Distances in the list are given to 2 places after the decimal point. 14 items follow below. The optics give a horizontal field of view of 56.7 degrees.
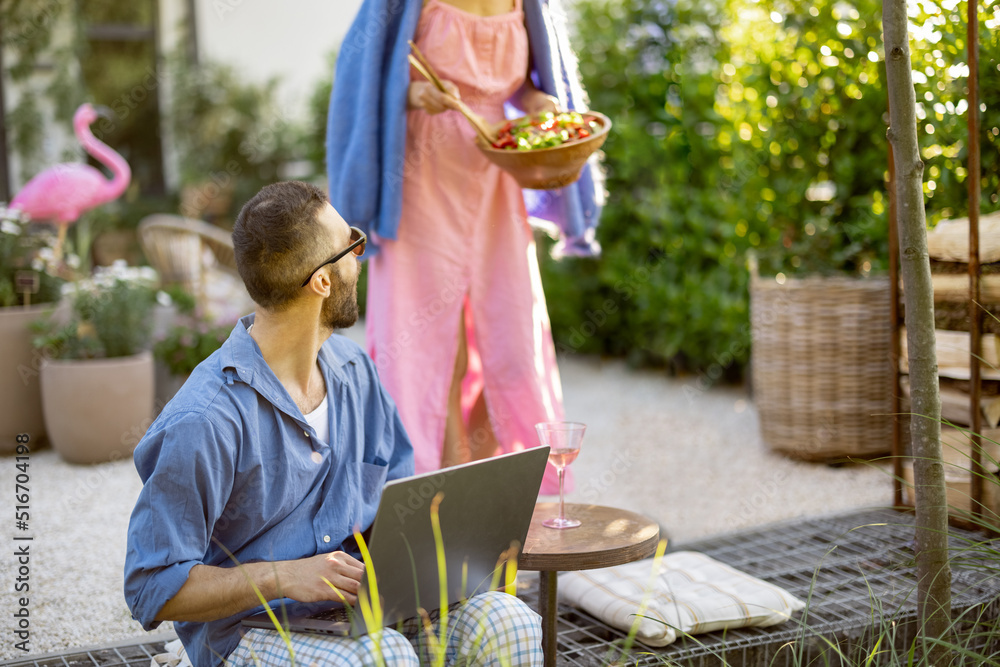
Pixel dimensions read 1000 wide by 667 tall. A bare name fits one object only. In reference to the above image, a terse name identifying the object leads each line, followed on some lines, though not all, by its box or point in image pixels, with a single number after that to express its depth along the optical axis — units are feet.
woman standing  8.02
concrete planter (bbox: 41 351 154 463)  12.10
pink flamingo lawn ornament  14.84
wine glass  5.89
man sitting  4.64
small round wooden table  5.59
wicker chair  15.81
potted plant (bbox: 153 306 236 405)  13.66
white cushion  6.93
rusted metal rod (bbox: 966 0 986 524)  8.13
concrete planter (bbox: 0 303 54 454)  12.46
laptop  4.58
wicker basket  11.94
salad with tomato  7.50
